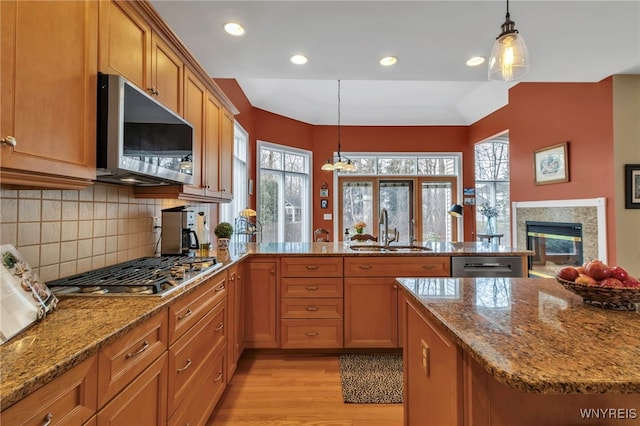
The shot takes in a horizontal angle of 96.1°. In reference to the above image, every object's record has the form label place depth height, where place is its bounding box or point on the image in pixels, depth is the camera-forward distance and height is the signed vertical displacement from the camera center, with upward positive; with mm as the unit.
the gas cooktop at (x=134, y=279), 1229 -294
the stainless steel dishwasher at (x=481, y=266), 2541 -418
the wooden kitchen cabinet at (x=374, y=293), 2520 -651
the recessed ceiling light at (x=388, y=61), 2590 +1450
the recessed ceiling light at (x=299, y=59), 2584 +1463
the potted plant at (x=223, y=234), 2660 -145
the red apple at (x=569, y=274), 1126 -218
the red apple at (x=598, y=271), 1051 -191
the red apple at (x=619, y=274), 1042 -200
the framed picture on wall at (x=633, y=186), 3201 +369
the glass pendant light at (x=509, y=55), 1395 +813
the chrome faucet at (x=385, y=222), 2980 -35
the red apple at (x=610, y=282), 1020 -227
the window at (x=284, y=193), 5248 +502
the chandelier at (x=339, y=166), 4234 +787
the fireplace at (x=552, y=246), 3805 -383
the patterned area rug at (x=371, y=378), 2015 -1242
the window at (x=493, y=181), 6418 +846
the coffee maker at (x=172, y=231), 2227 -104
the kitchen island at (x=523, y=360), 649 -345
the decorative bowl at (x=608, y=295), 988 -272
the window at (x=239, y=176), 4152 +659
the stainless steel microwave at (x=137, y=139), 1218 +398
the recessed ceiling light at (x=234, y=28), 2119 +1431
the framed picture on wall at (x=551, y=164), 3925 +797
